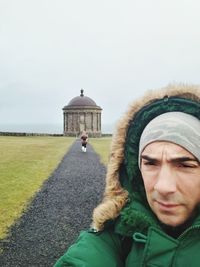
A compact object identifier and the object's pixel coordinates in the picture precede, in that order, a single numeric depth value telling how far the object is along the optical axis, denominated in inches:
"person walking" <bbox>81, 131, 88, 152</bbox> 886.1
